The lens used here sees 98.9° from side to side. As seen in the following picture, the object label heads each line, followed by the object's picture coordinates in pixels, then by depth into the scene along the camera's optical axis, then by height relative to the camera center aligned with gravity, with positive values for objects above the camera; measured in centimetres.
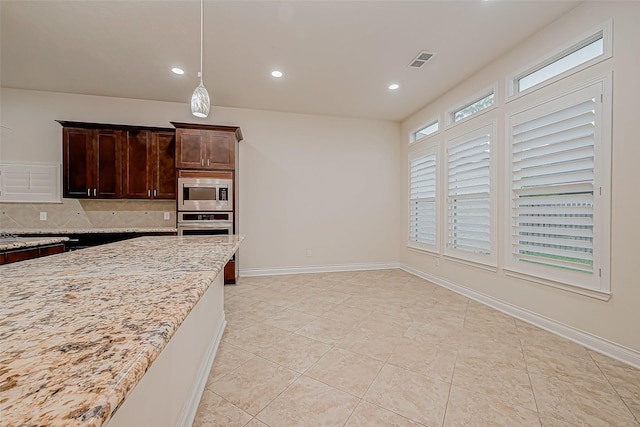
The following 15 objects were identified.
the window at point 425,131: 451 +143
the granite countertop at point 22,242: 250 -31
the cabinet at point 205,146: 394 +97
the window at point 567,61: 227 +144
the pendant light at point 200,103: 210 +85
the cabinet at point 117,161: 388 +74
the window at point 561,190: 228 +21
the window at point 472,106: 334 +144
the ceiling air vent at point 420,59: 313 +181
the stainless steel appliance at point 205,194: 394 +26
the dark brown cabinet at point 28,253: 253 -42
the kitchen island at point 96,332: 37 -25
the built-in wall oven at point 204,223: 392 -16
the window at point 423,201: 444 +19
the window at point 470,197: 337 +21
